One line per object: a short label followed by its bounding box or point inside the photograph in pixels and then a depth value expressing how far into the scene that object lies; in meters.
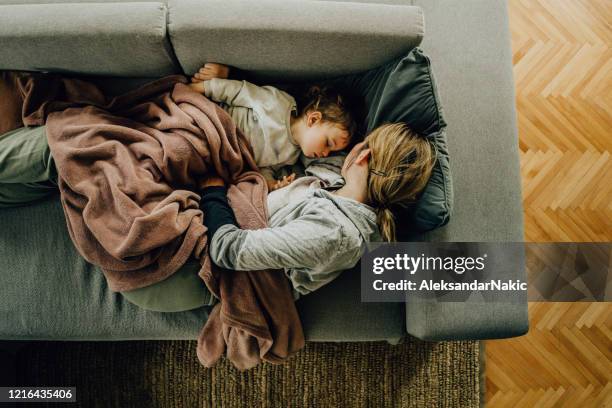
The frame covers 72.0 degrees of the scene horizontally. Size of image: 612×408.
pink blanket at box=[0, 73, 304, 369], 1.01
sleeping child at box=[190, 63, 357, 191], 1.14
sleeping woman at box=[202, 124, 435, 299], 0.97
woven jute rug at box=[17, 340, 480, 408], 1.41
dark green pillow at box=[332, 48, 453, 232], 1.05
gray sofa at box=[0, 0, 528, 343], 1.01
